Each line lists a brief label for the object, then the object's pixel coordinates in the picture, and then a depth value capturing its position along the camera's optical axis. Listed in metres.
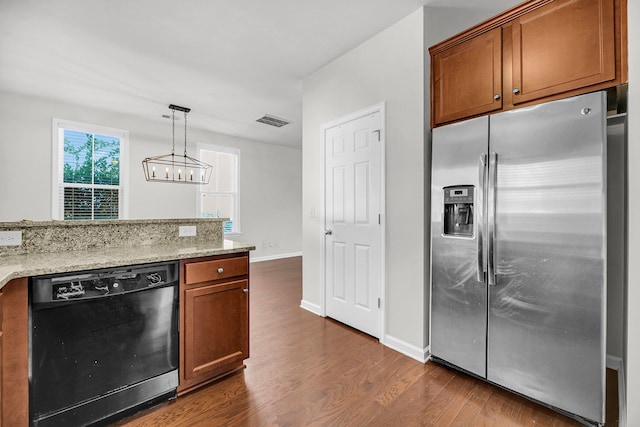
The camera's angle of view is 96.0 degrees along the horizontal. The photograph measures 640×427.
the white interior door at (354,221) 2.72
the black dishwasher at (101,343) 1.41
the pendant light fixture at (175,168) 5.30
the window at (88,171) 4.52
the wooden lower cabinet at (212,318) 1.84
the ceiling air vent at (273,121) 5.16
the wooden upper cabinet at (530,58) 1.54
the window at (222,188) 6.11
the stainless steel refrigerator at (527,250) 1.56
